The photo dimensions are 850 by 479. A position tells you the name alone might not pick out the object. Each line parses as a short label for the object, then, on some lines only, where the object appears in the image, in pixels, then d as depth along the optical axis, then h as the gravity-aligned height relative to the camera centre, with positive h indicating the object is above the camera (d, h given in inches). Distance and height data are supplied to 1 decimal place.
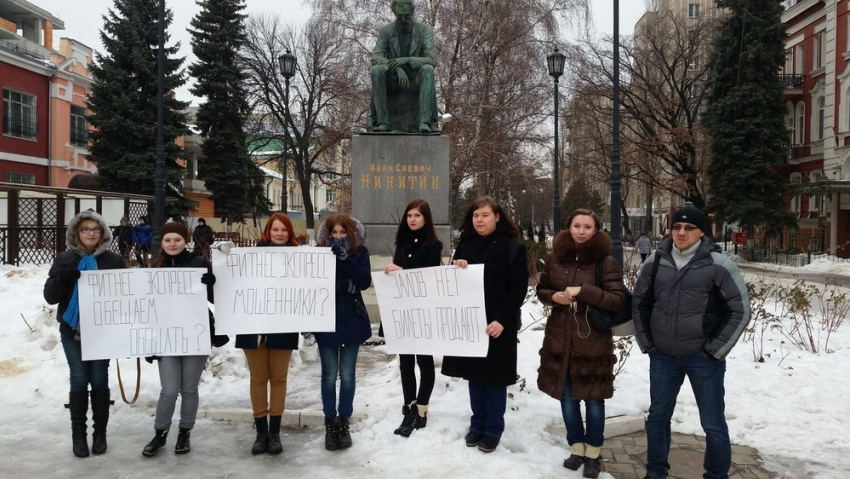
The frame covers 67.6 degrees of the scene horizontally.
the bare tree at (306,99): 1298.0 +314.6
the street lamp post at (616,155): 665.0 +91.6
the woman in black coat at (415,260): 194.2 -7.2
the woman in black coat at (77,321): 185.2 -25.3
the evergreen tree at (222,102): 1363.2 +289.5
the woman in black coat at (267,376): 189.6 -42.2
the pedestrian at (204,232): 637.3 +3.3
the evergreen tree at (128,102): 1173.1 +247.2
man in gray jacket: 153.4 -21.3
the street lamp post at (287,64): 888.3 +242.3
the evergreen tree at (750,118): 1227.9 +238.1
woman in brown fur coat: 168.1 -26.2
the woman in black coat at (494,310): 179.3 -20.6
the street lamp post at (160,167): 702.5 +75.7
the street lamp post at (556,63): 832.9 +230.4
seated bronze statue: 425.1 +107.9
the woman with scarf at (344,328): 192.2 -27.9
